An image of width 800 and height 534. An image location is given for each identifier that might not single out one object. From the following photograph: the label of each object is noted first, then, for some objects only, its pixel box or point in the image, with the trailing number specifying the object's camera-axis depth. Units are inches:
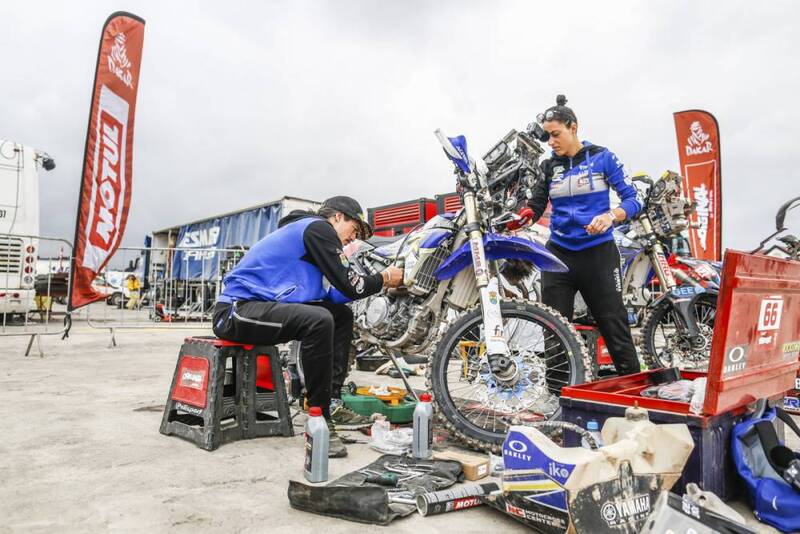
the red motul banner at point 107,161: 264.1
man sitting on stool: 108.7
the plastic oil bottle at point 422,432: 100.5
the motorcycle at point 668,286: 175.9
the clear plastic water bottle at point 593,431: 75.3
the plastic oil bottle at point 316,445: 86.4
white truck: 327.3
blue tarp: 565.0
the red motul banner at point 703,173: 433.1
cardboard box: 91.0
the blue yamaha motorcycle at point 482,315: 107.3
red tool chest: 74.3
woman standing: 127.3
